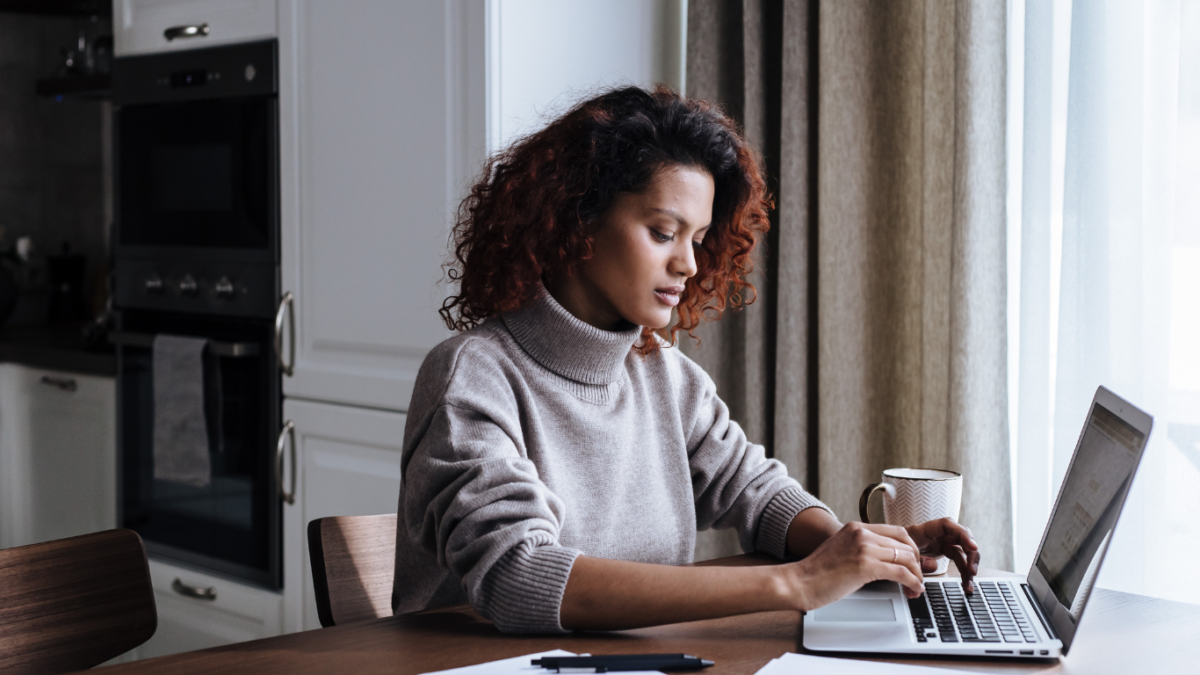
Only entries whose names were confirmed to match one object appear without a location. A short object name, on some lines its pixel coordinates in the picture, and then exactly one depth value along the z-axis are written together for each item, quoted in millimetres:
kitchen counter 2758
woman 1021
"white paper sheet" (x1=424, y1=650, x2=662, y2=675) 910
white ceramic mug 1223
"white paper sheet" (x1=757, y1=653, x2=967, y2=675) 916
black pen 909
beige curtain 1864
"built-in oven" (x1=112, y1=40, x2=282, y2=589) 2363
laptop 951
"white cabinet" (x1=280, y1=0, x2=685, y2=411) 1972
